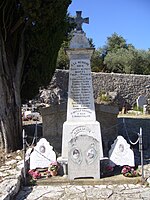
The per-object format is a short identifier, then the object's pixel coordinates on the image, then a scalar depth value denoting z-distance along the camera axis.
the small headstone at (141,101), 12.30
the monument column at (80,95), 4.15
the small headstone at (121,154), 3.91
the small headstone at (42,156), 3.93
